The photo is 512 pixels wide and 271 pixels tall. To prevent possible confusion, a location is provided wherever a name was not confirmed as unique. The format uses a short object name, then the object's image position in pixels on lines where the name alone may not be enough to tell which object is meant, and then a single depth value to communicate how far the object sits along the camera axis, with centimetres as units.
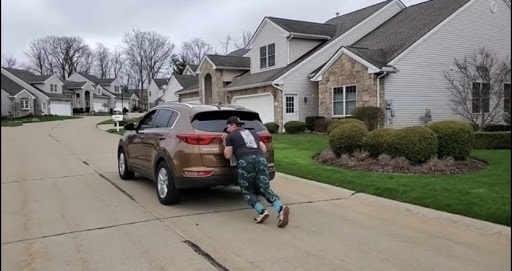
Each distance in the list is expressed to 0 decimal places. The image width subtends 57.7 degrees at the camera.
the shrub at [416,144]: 1077
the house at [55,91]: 6020
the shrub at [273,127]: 2465
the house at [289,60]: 2573
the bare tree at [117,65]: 10920
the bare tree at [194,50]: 9512
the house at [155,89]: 8828
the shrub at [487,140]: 1339
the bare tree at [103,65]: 10981
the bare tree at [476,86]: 2048
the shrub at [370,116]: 2052
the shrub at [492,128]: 1891
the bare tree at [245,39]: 8439
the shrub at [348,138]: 1217
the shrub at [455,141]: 1125
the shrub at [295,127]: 2392
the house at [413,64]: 2161
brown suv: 730
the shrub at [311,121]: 2396
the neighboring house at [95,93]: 8512
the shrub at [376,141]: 1156
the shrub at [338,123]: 1354
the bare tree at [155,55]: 9456
